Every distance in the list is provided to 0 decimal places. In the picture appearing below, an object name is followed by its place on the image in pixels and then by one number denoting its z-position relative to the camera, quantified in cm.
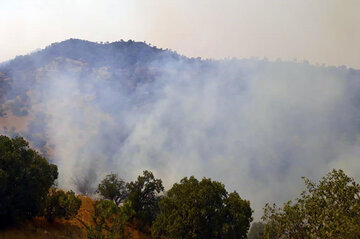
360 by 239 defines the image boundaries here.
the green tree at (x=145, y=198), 4622
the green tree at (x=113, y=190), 5084
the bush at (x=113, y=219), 1898
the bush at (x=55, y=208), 3712
